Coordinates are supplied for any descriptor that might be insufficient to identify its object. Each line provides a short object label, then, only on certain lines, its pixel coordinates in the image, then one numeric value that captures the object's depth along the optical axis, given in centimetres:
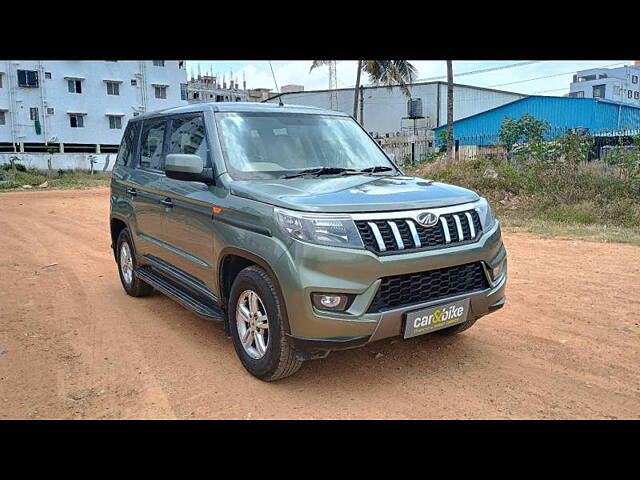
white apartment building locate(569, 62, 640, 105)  6181
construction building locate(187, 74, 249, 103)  6625
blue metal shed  3091
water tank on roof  4019
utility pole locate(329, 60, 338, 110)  4547
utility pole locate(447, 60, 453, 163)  1967
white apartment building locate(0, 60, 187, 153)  4056
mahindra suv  340
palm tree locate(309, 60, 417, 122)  2418
